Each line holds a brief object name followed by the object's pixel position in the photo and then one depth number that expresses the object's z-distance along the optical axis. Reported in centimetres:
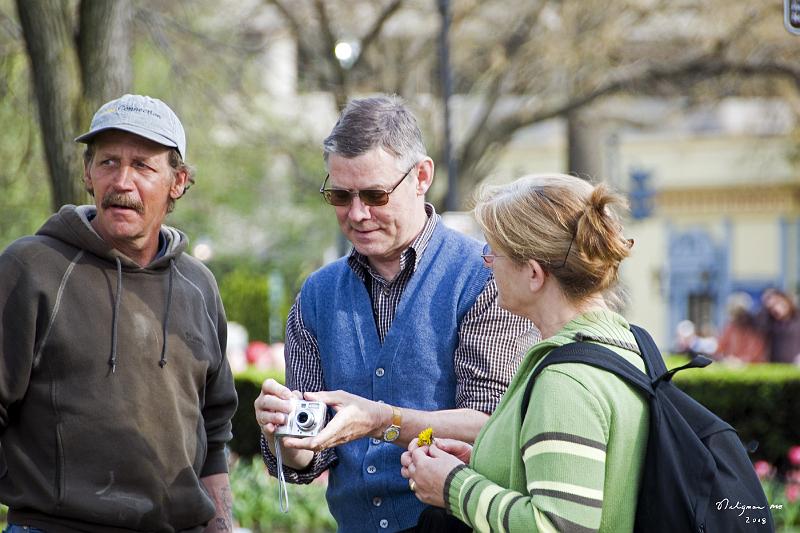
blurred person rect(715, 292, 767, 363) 2978
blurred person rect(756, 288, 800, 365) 2910
